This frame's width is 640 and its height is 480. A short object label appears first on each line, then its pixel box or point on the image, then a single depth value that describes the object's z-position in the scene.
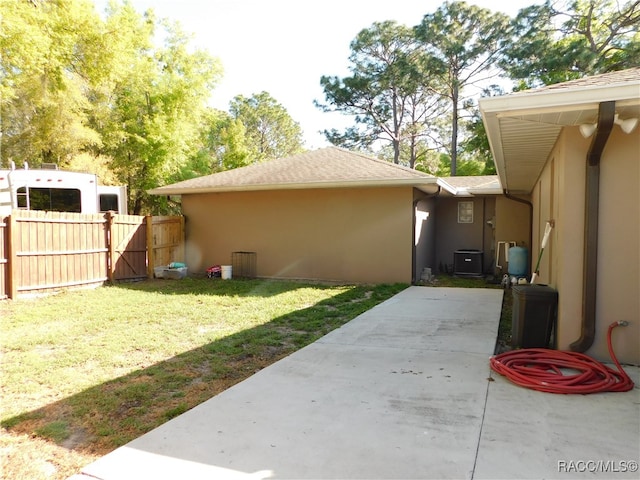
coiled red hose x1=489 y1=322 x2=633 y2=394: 3.49
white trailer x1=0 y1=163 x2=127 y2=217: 10.22
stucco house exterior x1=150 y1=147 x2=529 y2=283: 10.20
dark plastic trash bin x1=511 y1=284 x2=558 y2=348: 4.53
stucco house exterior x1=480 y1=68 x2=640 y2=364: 3.74
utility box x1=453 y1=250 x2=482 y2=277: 11.91
